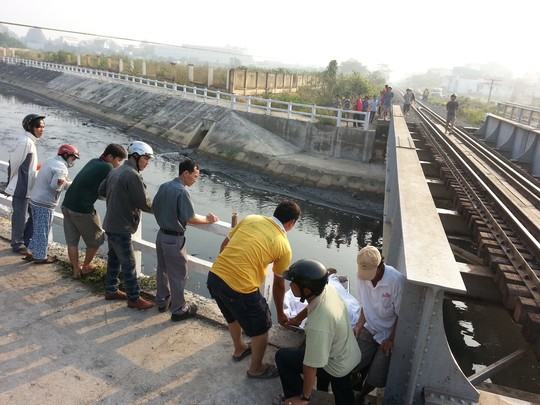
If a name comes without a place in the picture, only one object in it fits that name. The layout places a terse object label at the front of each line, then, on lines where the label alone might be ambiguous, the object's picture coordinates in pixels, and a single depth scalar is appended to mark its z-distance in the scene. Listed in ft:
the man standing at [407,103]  88.79
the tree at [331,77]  140.77
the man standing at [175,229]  13.39
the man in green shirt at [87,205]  15.49
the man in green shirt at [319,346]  9.27
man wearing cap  10.59
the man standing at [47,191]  16.62
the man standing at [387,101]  74.30
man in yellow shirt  10.91
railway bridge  9.69
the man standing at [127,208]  14.07
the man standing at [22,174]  17.71
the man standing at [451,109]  62.34
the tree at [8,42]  409.94
